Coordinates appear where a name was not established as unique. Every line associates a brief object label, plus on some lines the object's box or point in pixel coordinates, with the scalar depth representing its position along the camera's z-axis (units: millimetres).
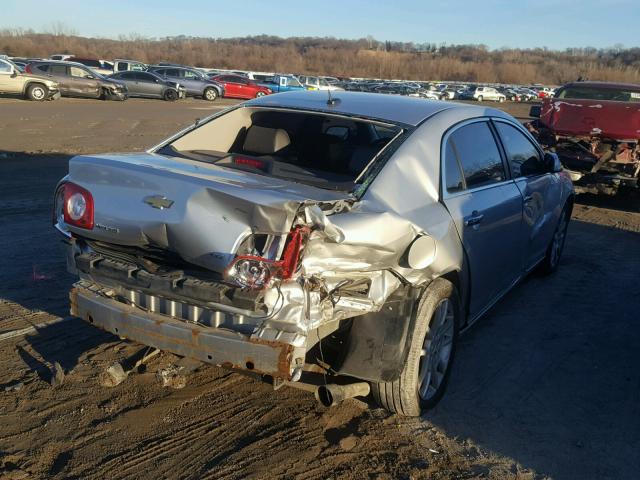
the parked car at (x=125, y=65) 43475
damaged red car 10852
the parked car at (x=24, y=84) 26281
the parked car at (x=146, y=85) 33375
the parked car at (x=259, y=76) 50188
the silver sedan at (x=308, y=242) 3135
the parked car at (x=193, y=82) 36656
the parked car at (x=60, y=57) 45906
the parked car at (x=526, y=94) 66012
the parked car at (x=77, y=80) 28656
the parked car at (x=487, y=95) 60812
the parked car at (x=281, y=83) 42750
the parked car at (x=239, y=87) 39000
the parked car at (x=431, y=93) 48725
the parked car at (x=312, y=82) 44900
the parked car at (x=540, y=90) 66912
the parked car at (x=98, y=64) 43562
